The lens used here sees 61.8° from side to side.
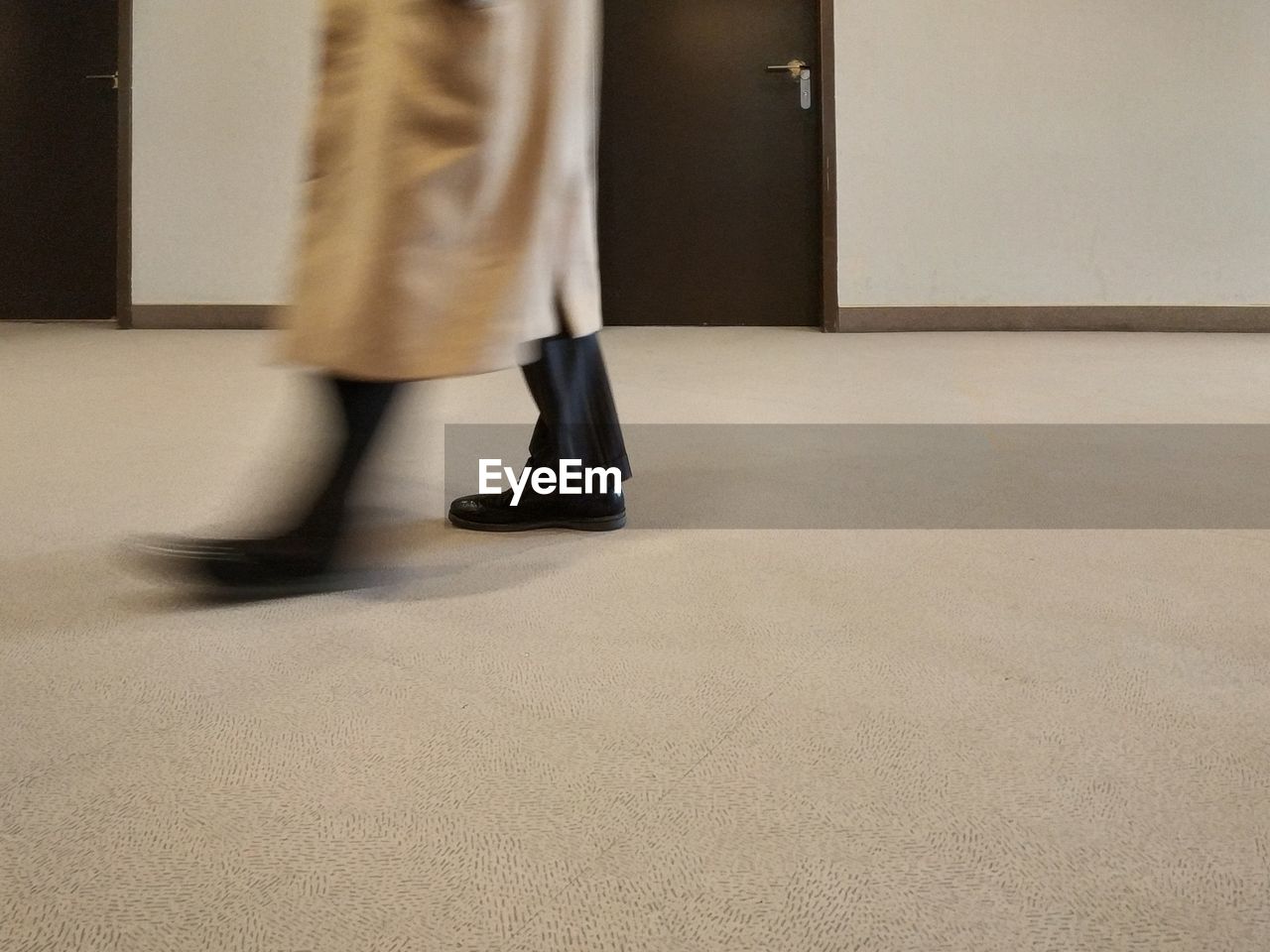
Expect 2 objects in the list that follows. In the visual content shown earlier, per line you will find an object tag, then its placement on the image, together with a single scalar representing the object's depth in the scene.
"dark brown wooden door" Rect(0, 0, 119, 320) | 4.41
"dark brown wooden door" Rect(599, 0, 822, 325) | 4.16
